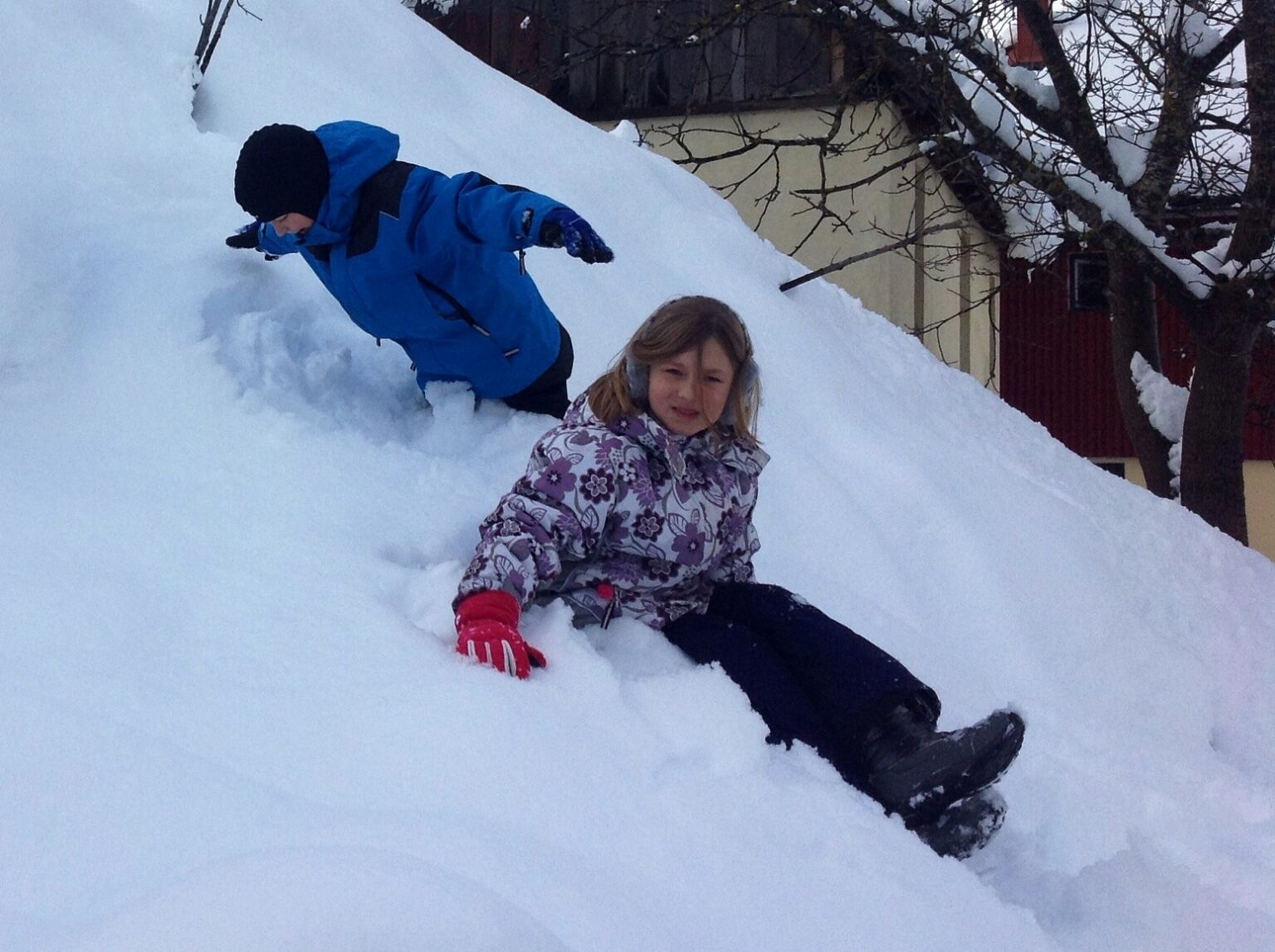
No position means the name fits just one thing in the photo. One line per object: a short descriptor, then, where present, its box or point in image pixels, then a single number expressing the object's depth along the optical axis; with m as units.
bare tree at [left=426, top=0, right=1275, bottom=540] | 5.29
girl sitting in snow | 1.87
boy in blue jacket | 2.53
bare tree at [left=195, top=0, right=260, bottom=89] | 3.55
